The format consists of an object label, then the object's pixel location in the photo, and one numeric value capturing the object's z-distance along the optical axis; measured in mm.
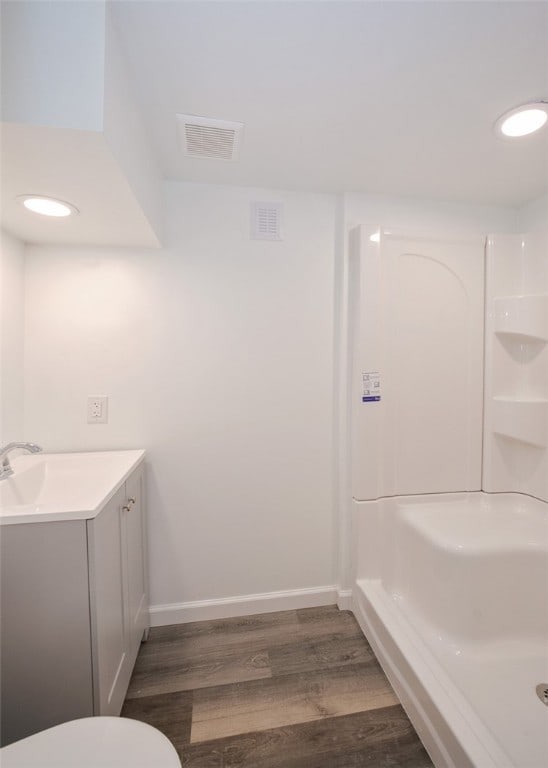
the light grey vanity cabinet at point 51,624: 986
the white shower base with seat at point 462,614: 1150
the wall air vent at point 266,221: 1854
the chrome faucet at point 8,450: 1288
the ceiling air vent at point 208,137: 1354
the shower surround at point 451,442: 1549
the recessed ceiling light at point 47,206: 1250
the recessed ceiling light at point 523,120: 1266
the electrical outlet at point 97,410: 1747
